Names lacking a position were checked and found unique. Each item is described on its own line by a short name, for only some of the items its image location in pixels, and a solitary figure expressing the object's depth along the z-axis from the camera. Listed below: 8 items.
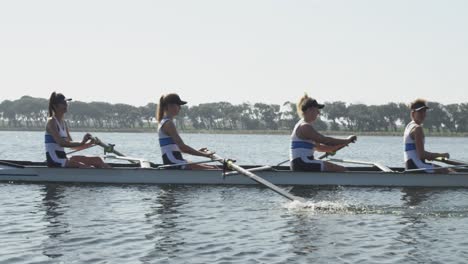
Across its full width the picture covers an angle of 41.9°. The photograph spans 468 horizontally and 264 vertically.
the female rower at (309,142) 16.77
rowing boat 17.72
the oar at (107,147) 18.80
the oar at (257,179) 14.00
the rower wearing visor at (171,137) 17.59
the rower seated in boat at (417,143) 17.44
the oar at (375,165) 18.59
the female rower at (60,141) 17.62
